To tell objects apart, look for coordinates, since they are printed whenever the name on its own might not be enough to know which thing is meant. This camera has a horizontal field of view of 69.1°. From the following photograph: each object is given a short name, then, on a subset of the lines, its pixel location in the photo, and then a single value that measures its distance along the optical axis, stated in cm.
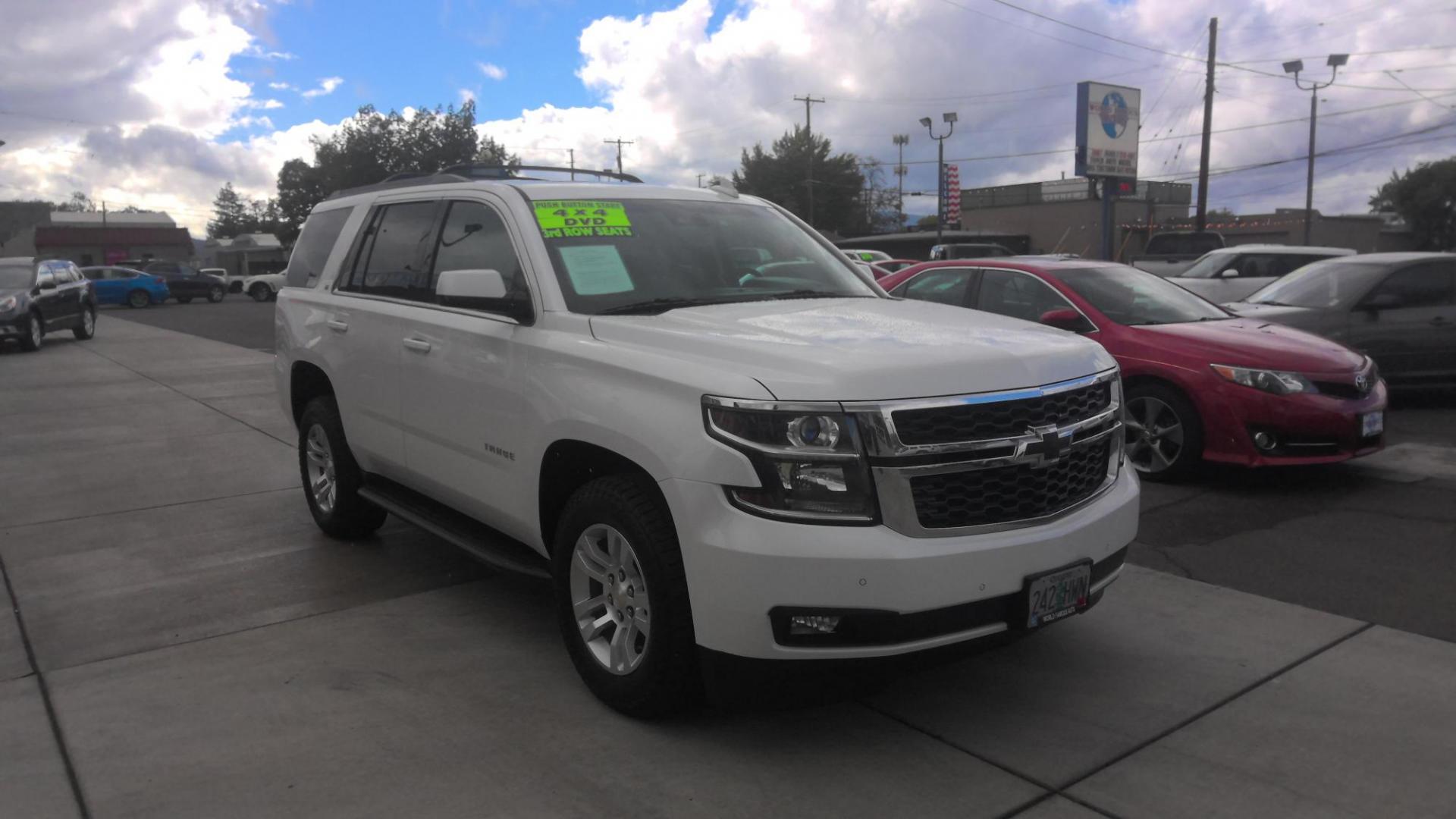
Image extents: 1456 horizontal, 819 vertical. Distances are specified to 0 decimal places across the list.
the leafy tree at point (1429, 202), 5841
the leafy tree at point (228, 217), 12725
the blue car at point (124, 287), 3819
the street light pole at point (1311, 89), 3959
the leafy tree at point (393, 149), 7194
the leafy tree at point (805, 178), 7538
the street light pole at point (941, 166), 5216
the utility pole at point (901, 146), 9206
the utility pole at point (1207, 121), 3238
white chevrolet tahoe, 309
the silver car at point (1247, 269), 1445
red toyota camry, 657
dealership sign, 3055
